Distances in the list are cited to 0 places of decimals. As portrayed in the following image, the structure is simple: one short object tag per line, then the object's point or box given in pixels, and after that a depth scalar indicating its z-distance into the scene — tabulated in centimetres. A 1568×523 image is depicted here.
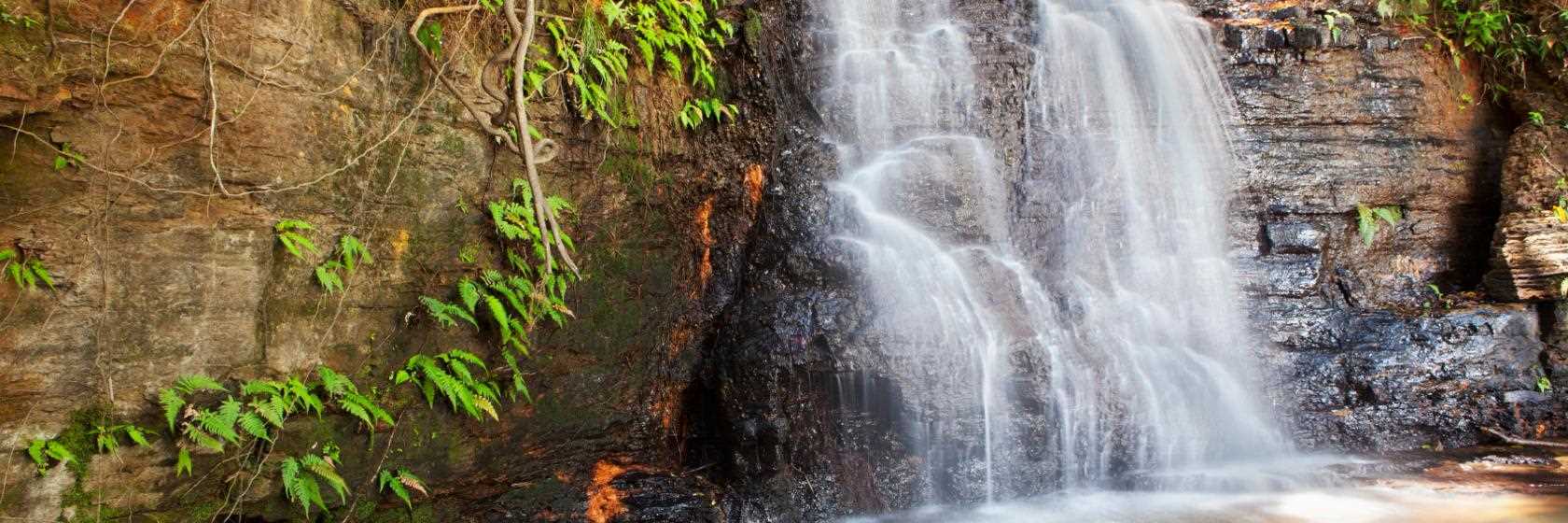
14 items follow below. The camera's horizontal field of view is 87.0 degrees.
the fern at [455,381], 459
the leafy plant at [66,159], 341
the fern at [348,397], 420
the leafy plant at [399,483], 442
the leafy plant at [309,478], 401
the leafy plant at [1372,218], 720
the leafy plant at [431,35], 458
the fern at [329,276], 419
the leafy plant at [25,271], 333
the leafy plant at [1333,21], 760
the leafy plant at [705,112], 619
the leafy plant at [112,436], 355
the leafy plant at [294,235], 405
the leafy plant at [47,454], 339
